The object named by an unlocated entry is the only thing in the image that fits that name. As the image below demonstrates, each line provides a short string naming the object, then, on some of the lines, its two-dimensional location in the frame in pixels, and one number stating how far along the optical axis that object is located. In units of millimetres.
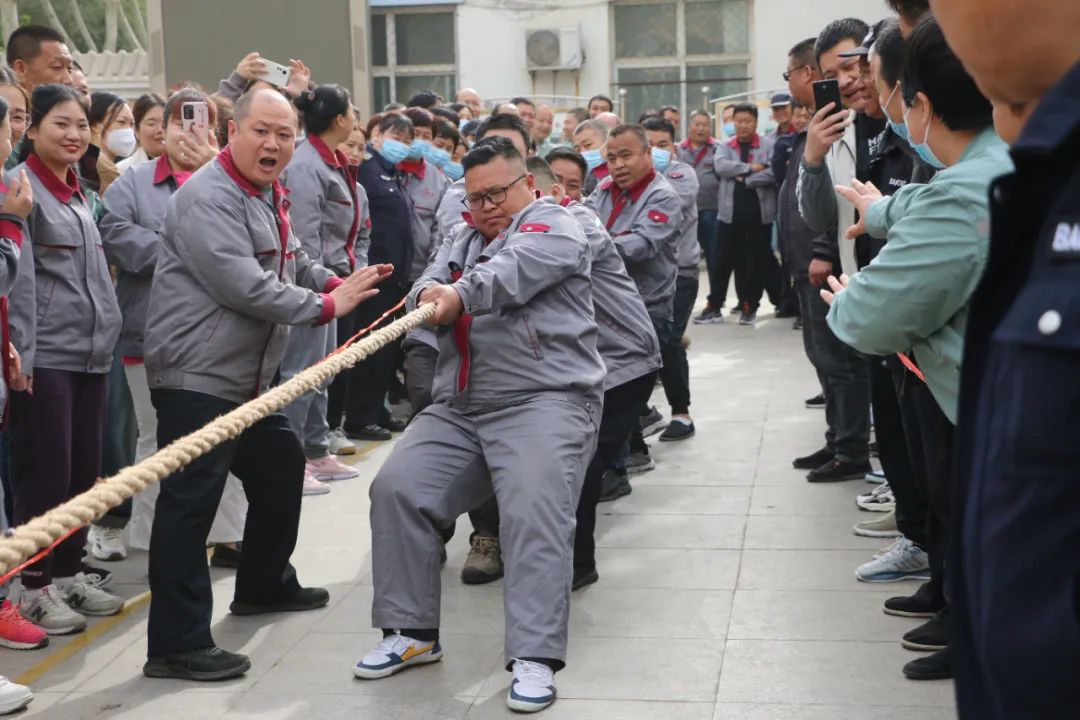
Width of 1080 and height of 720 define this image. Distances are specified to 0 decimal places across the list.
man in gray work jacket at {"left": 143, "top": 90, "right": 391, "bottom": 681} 4430
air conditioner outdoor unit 20562
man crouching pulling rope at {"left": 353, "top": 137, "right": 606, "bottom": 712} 4266
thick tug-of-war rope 2312
